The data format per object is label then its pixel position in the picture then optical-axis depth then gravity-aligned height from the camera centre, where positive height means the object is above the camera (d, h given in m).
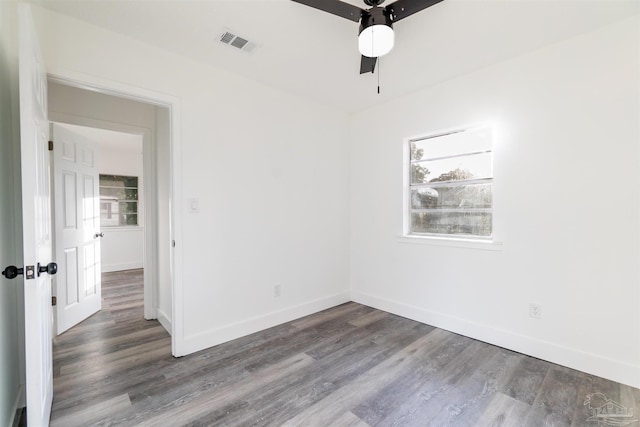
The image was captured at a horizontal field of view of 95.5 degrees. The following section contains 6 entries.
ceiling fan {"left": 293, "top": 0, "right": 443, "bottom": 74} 1.56 +1.10
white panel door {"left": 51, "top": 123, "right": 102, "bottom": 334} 2.89 -0.19
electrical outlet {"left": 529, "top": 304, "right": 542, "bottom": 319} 2.36 -0.83
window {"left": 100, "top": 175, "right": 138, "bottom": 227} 5.88 +0.20
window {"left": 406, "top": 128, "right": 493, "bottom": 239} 2.75 +0.26
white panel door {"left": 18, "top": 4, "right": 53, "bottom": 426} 1.28 -0.04
